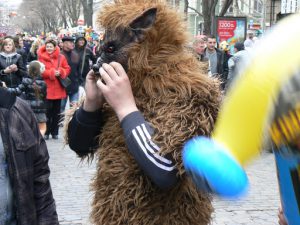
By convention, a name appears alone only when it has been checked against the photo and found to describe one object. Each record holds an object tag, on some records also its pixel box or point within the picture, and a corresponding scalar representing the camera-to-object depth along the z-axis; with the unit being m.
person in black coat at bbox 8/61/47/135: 9.02
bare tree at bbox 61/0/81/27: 62.31
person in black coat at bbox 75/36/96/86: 12.06
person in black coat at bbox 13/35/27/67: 13.44
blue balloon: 1.22
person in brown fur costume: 1.94
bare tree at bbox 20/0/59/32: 75.12
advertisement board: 20.50
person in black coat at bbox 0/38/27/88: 9.35
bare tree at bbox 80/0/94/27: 47.84
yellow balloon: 1.16
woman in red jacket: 10.48
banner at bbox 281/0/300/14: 12.67
